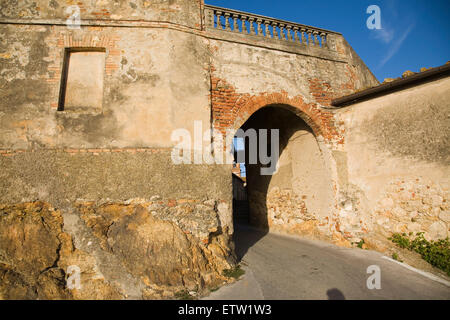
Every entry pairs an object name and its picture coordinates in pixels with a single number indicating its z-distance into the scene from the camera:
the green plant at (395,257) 5.20
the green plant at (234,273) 4.30
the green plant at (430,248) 4.65
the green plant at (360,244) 5.99
